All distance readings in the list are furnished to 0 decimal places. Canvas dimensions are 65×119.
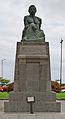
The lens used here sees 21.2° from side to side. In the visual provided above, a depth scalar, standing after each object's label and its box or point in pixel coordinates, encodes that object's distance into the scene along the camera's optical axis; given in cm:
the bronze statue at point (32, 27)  917
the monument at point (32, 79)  865
